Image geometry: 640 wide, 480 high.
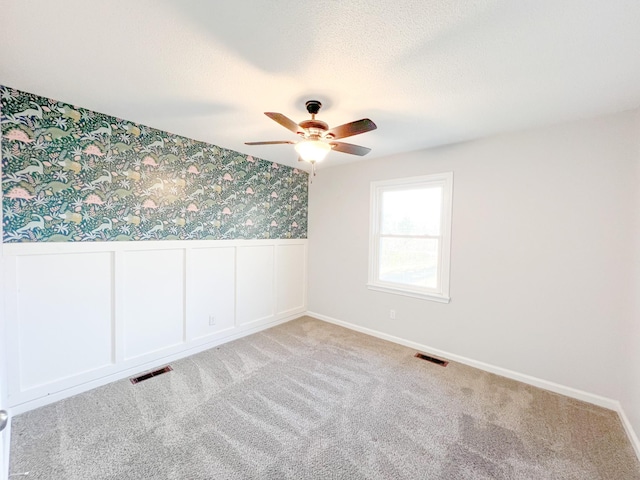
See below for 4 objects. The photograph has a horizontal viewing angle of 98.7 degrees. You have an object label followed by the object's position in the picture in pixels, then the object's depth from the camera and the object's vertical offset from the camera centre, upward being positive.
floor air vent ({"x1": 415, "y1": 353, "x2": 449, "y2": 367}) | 3.08 -1.44
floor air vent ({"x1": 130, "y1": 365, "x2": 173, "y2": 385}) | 2.63 -1.46
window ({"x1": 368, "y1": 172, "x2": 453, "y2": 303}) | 3.26 -0.03
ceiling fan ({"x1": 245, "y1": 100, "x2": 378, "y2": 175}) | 2.03 +0.74
